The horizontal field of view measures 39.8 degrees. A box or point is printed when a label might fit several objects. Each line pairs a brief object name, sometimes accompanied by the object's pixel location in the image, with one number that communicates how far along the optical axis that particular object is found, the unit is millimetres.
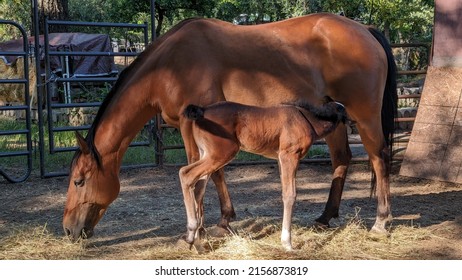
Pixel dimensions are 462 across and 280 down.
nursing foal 4340
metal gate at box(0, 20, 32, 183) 7969
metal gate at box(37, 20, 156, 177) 8047
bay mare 4879
